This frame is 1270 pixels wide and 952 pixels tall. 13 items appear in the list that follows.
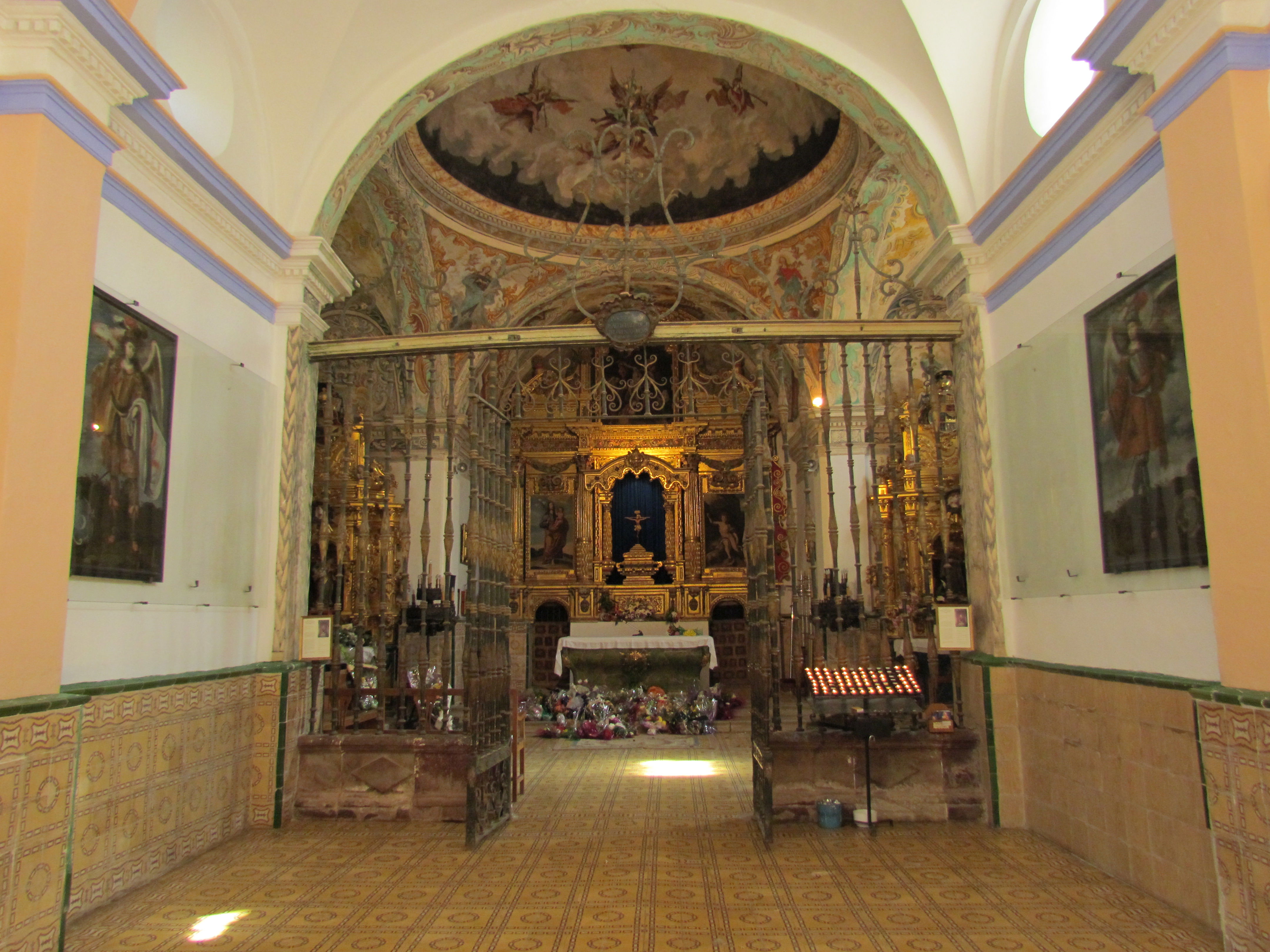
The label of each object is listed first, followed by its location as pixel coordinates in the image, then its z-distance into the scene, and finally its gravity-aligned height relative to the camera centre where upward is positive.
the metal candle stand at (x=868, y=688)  5.74 -0.60
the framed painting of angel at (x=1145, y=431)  4.13 +0.85
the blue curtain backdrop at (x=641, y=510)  16.50 +1.76
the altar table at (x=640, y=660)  12.61 -0.83
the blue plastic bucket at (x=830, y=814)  5.96 -1.47
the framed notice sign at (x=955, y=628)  6.03 -0.20
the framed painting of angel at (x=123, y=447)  4.45 +0.87
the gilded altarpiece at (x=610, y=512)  15.91 +1.73
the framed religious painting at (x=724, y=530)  16.41 +1.35
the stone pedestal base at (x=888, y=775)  6.09 -1.23
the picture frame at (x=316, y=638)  6.40 -0.24
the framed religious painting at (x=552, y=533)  16.39 +1.34
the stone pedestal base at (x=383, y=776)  6.30 -1.24
